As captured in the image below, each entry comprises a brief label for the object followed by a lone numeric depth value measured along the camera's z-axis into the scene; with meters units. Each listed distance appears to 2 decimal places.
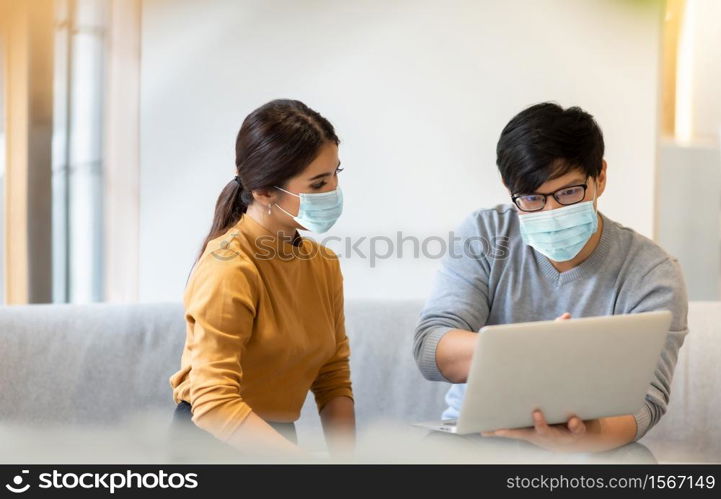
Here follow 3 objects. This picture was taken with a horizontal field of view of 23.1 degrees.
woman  2.99
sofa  3.66
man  3.13
